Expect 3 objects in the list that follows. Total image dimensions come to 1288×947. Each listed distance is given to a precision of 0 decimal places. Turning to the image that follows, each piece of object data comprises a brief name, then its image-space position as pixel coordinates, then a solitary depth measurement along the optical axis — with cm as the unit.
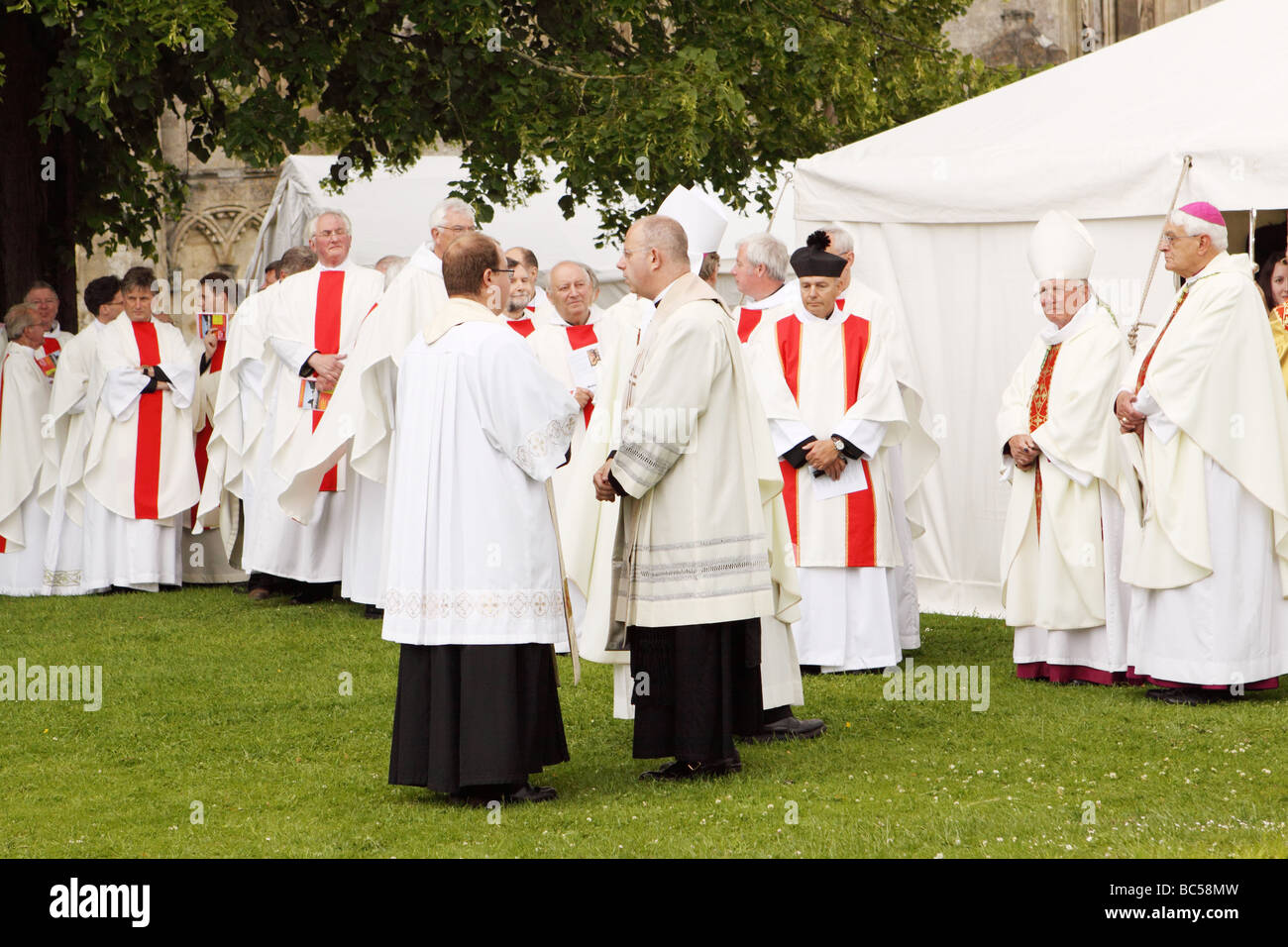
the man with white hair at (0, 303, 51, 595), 1191
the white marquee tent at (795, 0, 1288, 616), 928
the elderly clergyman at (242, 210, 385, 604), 1077
